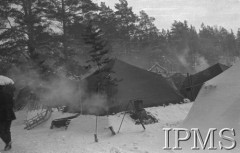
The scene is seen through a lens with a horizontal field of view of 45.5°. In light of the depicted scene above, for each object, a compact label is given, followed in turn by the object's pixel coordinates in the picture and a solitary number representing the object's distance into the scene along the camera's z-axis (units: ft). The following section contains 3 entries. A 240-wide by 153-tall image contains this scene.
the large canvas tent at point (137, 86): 48.55
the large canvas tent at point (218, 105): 26.81
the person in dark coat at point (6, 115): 26.91
